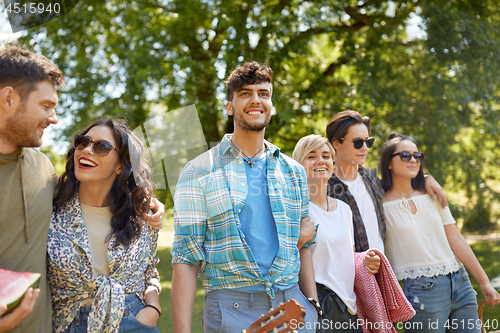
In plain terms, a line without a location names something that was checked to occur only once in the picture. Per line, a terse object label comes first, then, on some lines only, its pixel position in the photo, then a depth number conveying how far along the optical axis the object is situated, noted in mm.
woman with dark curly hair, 2453
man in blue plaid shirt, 2666
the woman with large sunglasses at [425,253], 3484
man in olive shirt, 2240
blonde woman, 3094
